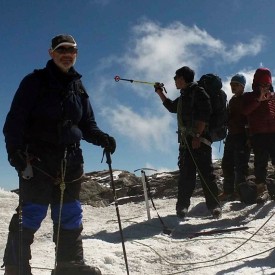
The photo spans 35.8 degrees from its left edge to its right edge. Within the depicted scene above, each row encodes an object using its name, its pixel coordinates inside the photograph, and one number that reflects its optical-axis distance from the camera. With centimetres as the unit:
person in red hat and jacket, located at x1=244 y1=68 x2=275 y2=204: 909
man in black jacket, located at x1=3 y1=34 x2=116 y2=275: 476
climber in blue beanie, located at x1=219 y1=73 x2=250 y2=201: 998
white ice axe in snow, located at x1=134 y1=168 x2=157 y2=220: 872
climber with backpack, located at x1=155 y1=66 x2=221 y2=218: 841
